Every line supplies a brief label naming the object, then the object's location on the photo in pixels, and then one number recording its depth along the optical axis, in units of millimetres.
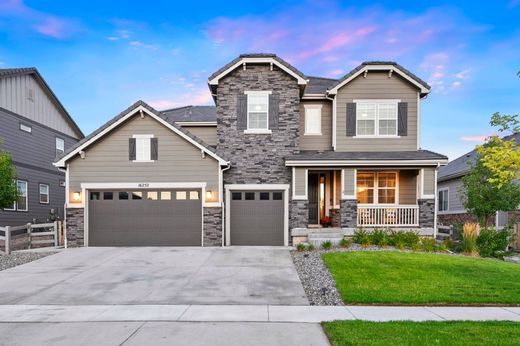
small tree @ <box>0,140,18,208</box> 14961
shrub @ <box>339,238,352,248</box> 14172
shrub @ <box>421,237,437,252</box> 13906
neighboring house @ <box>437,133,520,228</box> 21925
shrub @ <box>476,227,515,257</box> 14219
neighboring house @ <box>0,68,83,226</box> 20484
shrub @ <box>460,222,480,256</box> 14086
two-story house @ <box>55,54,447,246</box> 15852
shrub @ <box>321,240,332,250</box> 14023
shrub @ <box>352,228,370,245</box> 14484
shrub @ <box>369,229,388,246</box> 14280
